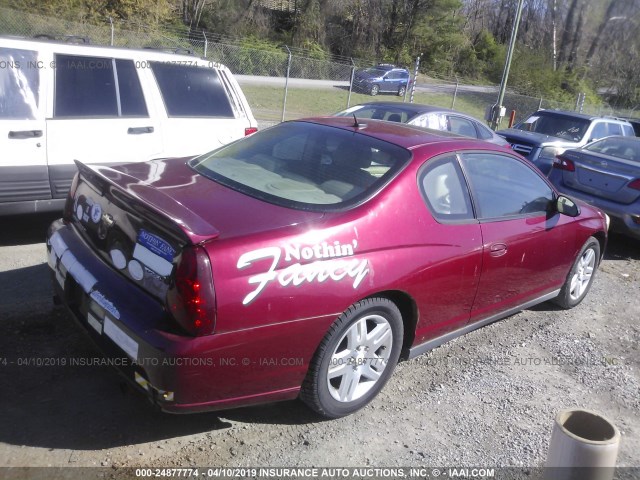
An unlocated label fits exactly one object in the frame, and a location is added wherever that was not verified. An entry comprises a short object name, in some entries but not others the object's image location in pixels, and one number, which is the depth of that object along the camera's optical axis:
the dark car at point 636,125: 16.16
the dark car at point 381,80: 28.12
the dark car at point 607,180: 7.13
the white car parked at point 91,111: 5.07
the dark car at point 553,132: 10.31
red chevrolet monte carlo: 2.66
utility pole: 16.50
